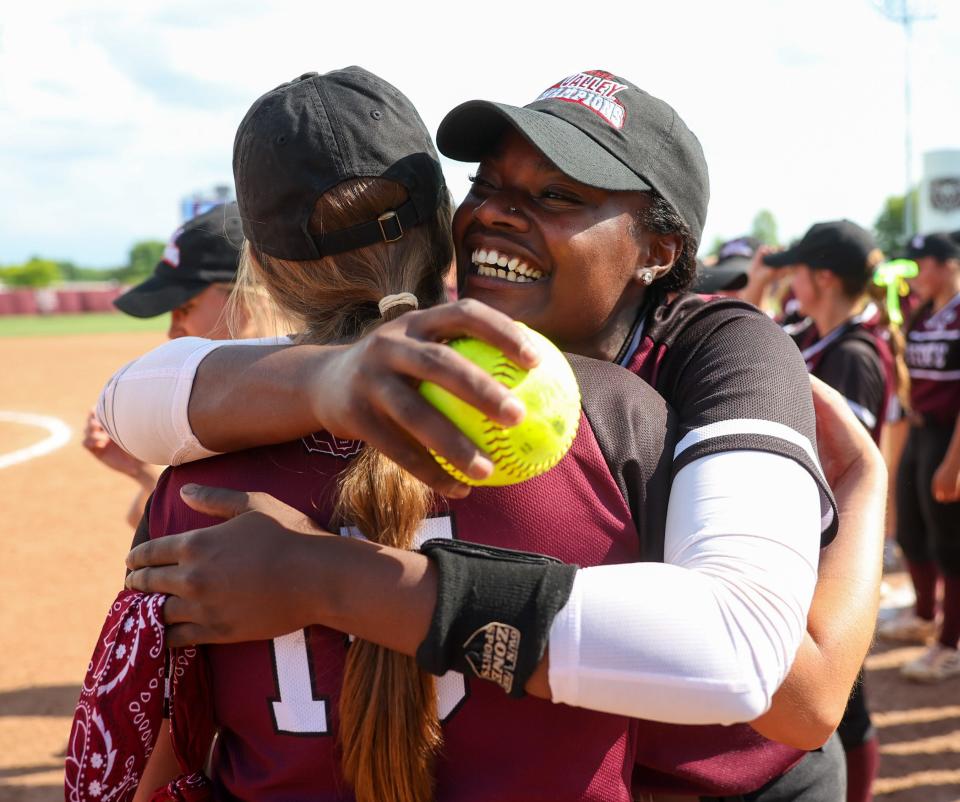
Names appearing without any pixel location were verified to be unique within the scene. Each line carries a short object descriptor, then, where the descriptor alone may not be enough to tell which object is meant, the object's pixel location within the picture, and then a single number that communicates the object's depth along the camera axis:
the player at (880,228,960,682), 5.47
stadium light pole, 26.70
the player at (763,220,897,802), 4.36
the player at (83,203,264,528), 3.49
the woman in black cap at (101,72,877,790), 1.07
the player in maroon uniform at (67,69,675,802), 1.25
